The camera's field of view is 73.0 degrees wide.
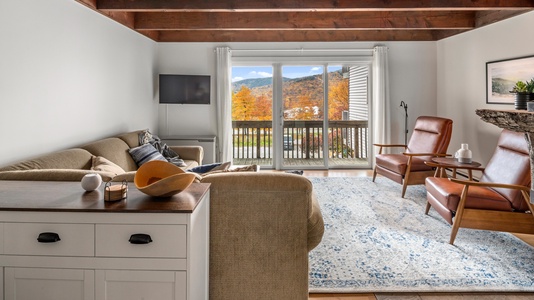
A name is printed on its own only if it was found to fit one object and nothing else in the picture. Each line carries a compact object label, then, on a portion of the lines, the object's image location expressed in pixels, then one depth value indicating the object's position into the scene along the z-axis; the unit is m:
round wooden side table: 3.68
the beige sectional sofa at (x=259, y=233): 1.87
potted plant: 3.60
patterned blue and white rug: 2.33
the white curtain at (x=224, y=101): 6.28
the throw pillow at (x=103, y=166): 2.84
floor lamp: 6.36
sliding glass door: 6.56
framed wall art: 4.29
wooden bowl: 1.49
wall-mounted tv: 6.03
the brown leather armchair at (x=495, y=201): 2.85
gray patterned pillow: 4.06
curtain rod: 6.35
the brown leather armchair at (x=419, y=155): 4.57
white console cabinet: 1.39
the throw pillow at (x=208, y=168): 2.77
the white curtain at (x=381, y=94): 6.27
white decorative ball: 1.65
